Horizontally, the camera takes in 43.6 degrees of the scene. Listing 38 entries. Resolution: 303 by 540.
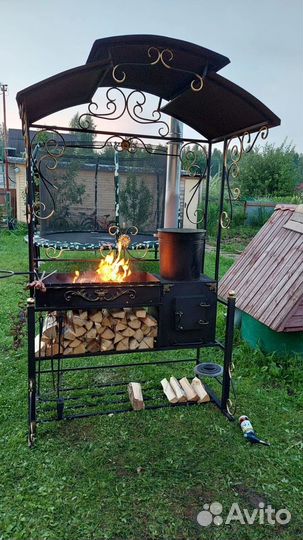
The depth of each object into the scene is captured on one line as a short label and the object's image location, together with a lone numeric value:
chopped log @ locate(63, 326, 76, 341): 2.36
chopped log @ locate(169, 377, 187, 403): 2.64
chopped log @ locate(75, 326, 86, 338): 2.38
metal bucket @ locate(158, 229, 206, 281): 2.42
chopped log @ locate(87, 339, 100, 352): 2.44
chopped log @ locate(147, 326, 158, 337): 2.51
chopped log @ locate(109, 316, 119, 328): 2.47
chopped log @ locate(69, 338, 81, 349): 2.38
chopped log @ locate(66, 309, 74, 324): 2.44
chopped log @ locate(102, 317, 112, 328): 2.45
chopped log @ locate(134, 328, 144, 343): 2.48
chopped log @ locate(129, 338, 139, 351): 2.48
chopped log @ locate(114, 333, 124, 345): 2.47
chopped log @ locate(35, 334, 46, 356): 2.33
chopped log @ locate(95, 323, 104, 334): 2.43
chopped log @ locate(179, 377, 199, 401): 2.65
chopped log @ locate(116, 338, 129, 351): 2.47
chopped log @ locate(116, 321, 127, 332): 2.46
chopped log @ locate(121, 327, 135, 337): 2.47
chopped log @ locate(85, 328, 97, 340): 2.40
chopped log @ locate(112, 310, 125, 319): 2.47
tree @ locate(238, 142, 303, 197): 13.39
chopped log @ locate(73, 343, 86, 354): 2.39
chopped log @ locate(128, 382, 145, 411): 2.55
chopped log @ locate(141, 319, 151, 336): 2.50
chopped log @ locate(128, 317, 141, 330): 2.47
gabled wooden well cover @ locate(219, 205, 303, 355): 3.05
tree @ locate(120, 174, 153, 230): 7.69
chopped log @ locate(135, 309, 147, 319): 2.48
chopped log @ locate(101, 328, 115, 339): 2.45
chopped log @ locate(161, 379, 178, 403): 2.62
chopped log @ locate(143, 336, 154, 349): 2.49
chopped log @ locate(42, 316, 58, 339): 2.40
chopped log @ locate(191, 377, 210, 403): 2.66
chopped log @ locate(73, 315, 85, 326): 2.39
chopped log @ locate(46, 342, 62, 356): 2.37
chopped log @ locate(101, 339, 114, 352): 2.44
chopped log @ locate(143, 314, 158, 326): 2.48
